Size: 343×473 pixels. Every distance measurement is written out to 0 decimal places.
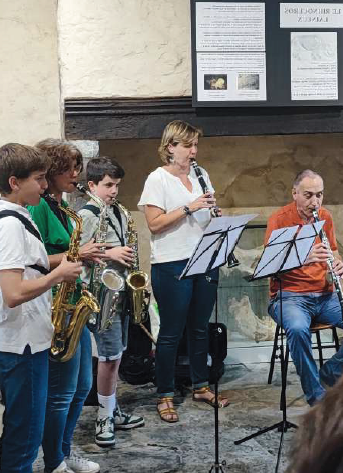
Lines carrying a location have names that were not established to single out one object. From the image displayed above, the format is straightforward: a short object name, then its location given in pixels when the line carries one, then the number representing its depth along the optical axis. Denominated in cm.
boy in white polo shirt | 231
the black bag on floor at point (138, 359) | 430
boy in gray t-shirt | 339
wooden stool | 383
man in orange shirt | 367
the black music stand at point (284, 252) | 329
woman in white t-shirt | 379
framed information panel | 429
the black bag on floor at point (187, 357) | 433
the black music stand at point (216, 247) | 303
